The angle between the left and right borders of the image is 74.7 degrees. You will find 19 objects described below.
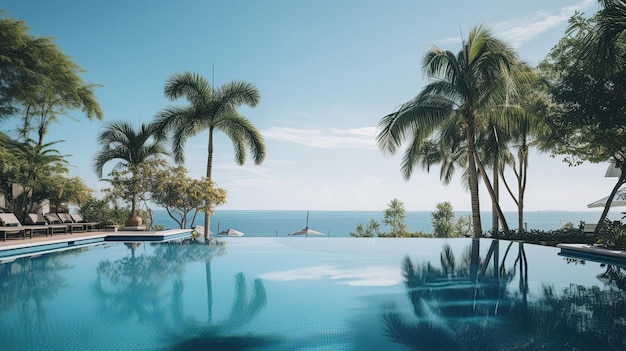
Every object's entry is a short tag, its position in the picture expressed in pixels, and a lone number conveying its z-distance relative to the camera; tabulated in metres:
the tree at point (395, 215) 23.02
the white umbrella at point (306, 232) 21.72
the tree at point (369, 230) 21.90
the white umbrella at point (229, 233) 20.83
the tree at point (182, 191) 15.28
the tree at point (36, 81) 13.02
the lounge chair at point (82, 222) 15.44
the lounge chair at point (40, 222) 13.68
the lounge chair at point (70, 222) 14.33
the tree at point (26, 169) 14.20
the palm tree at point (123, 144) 16.33
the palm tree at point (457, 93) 12.84
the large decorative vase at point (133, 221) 16.10
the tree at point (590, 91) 8.58
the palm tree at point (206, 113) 15.59
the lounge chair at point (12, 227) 11.11
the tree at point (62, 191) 16.15
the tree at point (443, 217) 21.77
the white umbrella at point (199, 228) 19.83
